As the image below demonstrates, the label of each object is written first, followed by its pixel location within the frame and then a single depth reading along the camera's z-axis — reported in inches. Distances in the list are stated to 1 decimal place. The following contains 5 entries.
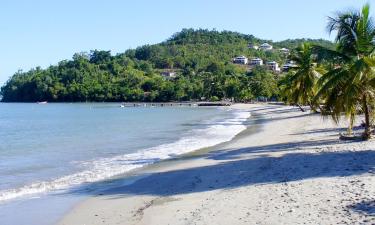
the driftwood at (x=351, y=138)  811.0
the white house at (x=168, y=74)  7337.6
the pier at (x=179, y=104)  4972.2
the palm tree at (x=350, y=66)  736.3
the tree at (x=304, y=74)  1497.3
